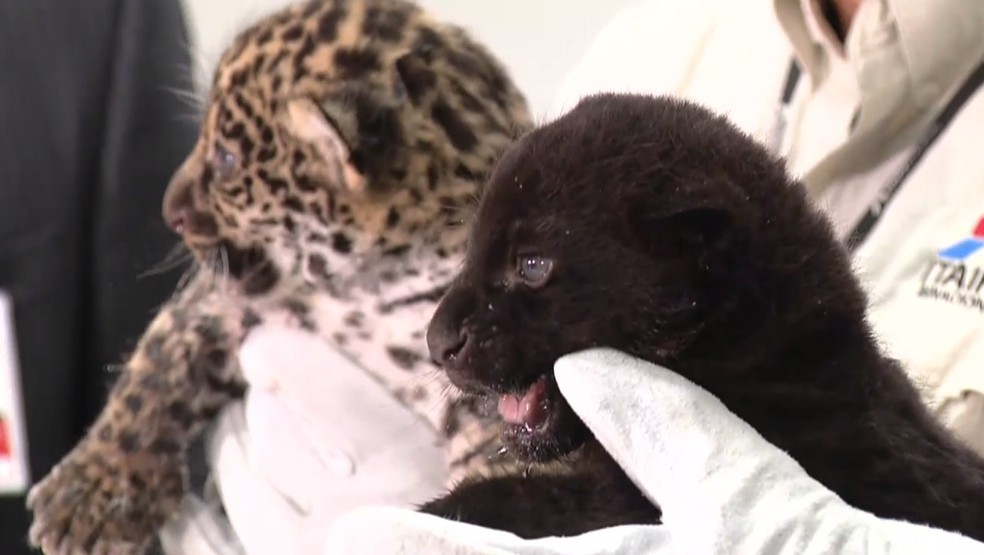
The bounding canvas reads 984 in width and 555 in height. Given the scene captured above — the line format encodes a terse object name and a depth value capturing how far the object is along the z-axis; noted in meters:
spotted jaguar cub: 1.04
